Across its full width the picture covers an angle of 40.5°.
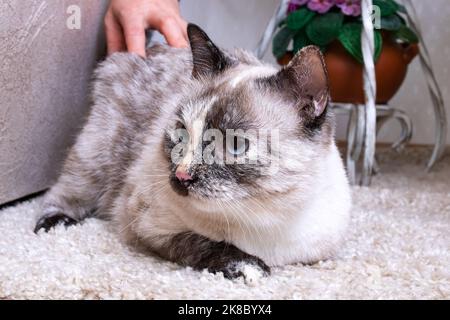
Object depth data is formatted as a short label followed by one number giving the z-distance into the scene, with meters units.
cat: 1.19
